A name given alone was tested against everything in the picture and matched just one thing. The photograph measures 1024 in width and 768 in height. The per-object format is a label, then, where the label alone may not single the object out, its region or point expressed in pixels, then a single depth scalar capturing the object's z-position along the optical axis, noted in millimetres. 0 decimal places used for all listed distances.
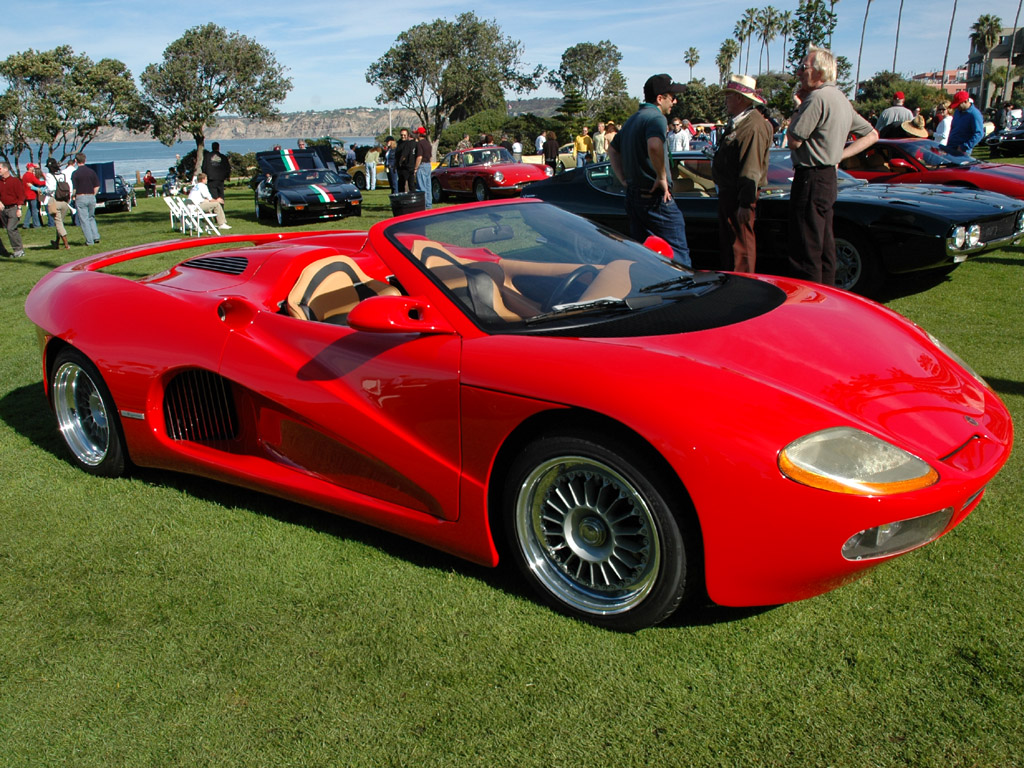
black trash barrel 9834
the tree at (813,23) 77188
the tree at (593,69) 87875
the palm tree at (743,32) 117750
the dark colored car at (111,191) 23672
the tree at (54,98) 33156
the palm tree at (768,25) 121062
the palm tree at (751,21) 116438
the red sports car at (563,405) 2033
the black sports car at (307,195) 16266
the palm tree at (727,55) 118750
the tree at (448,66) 48625
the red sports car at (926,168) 8477
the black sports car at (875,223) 6027
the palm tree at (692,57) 120625
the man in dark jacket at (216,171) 16516
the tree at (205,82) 36844
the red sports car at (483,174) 18266
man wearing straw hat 5641
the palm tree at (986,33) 92375
